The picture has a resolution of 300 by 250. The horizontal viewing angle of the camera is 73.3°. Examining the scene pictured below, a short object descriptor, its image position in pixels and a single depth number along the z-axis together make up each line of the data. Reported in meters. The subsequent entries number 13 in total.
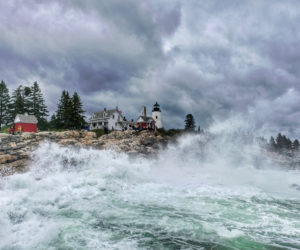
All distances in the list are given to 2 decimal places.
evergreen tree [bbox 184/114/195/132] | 78.74
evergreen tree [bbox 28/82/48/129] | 59.06
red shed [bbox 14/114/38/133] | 45.56
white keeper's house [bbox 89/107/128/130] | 69.69
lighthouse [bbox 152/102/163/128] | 78.94
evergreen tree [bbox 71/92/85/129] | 52.44
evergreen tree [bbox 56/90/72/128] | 52.25
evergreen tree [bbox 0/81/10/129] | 57.47
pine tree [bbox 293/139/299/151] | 132.10
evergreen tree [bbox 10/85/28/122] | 57.78
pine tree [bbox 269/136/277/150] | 136.73
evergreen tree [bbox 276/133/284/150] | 135.75
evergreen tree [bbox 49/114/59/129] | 60.61
